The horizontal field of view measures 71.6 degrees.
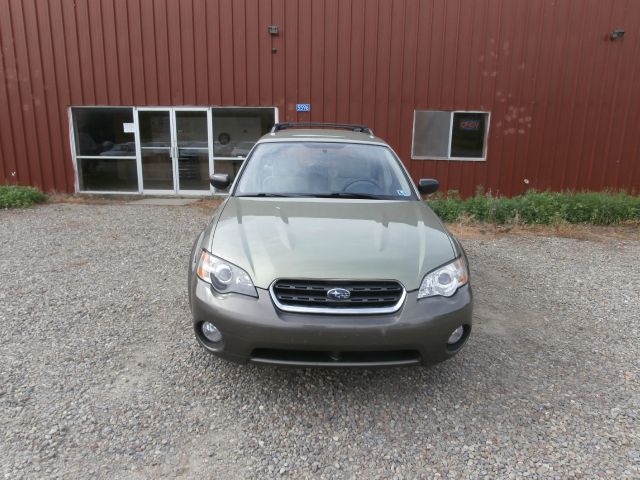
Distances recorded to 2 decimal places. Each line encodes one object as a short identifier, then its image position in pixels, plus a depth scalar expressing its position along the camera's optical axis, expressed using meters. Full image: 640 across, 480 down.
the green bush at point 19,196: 8.80
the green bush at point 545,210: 7.64
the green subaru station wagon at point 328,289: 2.43
